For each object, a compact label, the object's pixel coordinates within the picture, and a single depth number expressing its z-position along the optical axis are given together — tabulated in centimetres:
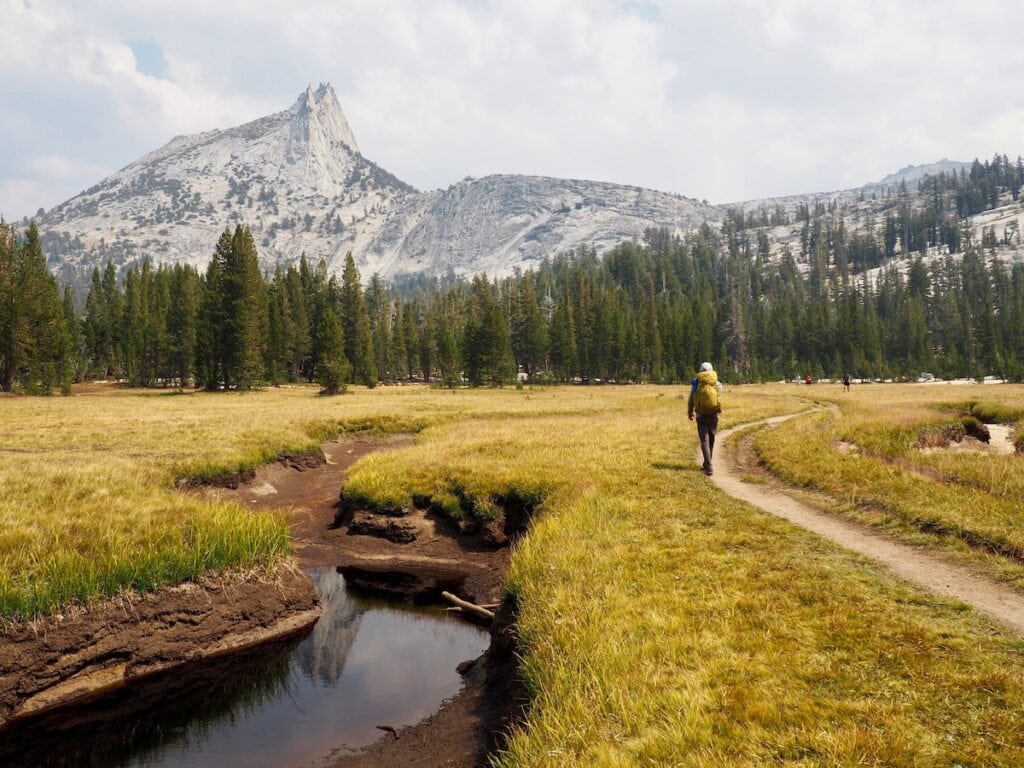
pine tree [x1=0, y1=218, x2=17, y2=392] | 6074
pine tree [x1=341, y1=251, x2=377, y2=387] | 9038
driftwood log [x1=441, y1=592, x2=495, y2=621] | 1142
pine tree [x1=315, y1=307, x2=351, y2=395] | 6538
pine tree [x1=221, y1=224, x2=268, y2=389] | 6800
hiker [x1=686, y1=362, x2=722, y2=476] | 1739
